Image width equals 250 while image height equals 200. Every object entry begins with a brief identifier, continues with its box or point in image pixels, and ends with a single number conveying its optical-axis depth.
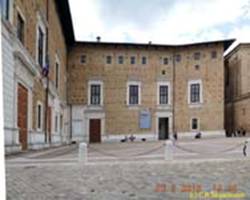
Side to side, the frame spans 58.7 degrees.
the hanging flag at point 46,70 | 12.41
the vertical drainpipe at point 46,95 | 12.96
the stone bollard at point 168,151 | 6.65
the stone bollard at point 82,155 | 6.28
